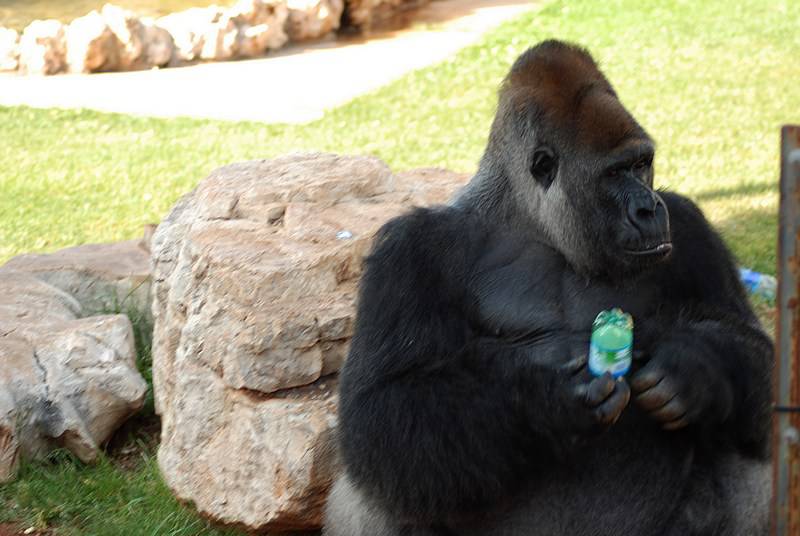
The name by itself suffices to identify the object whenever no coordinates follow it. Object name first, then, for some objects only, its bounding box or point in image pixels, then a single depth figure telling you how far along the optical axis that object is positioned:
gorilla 2.98
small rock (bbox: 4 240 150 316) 5.47
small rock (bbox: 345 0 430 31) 13.20
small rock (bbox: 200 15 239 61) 11.73
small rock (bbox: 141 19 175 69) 11.45
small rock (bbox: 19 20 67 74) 11.08
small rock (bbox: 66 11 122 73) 10.98
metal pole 2.20
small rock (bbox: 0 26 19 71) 11.32
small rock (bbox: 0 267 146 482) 4.57
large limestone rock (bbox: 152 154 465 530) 3.81
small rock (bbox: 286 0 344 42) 12.48
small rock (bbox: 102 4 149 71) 11.13
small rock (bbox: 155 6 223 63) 11.69
